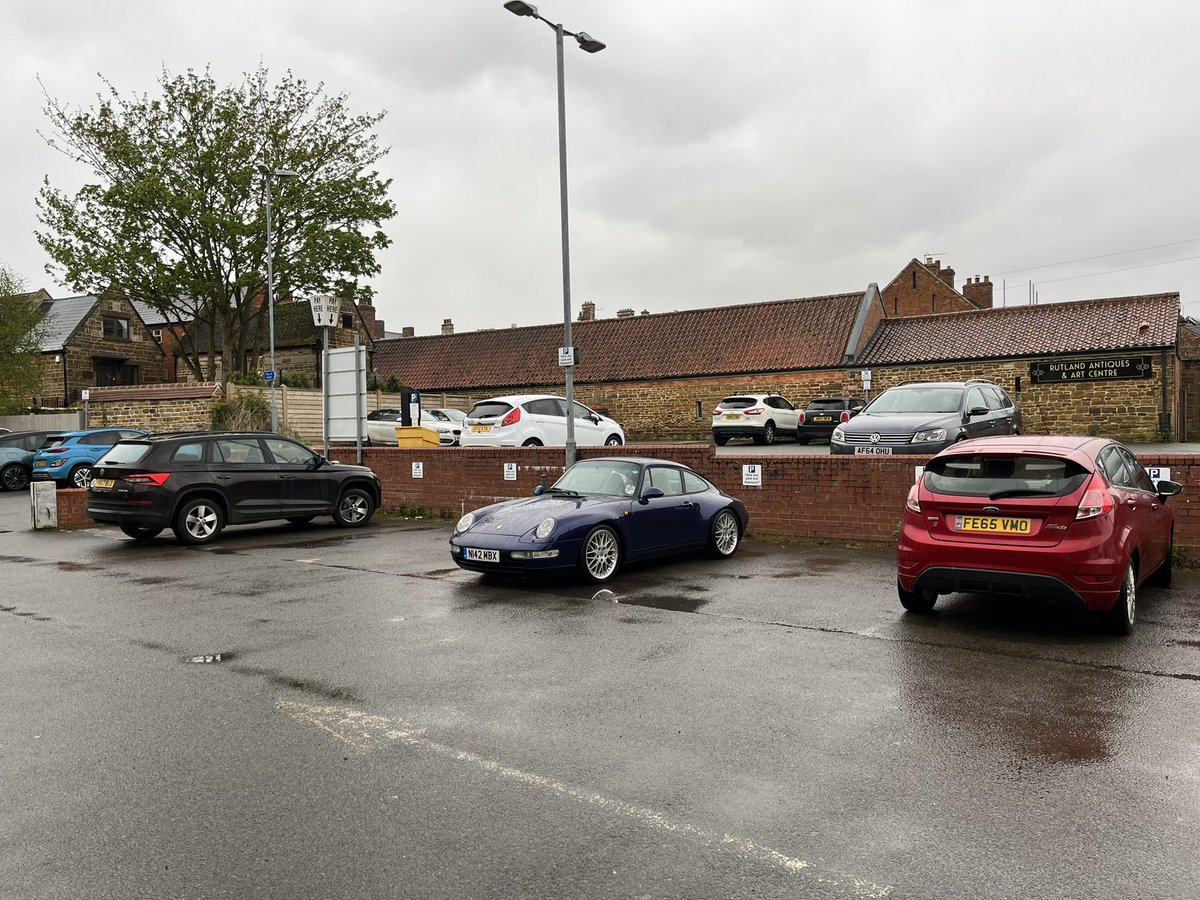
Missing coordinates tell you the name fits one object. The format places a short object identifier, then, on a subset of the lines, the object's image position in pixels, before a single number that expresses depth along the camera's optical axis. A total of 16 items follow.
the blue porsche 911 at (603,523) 9.09
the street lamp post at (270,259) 29.83
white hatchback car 20.62
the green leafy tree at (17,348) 37.97
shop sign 29.67
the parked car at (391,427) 26.98
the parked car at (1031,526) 6.52
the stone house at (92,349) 45.97
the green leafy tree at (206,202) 36.53
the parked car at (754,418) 28.94
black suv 13.12
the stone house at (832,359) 30.25
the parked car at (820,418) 27.12
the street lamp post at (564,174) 15.32
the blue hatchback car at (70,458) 24.00
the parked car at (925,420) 13.83
